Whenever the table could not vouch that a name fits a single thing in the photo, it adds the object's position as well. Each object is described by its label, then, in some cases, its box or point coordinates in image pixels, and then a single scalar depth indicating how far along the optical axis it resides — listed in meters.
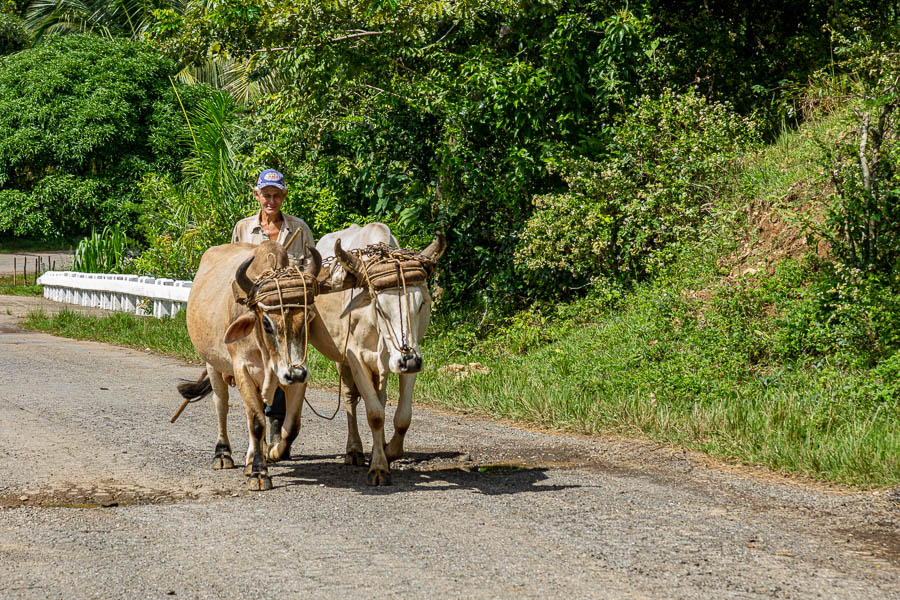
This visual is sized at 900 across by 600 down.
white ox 13.86
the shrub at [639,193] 24.66
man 16.37
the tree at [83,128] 61.91
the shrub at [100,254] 49.19
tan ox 13.66
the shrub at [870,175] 19.56
